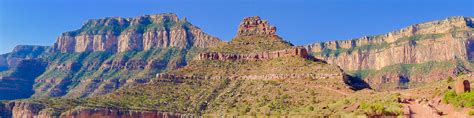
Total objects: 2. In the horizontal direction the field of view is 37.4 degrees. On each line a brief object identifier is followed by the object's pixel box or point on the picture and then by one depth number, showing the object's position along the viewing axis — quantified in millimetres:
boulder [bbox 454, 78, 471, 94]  96750
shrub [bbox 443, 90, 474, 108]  90438
